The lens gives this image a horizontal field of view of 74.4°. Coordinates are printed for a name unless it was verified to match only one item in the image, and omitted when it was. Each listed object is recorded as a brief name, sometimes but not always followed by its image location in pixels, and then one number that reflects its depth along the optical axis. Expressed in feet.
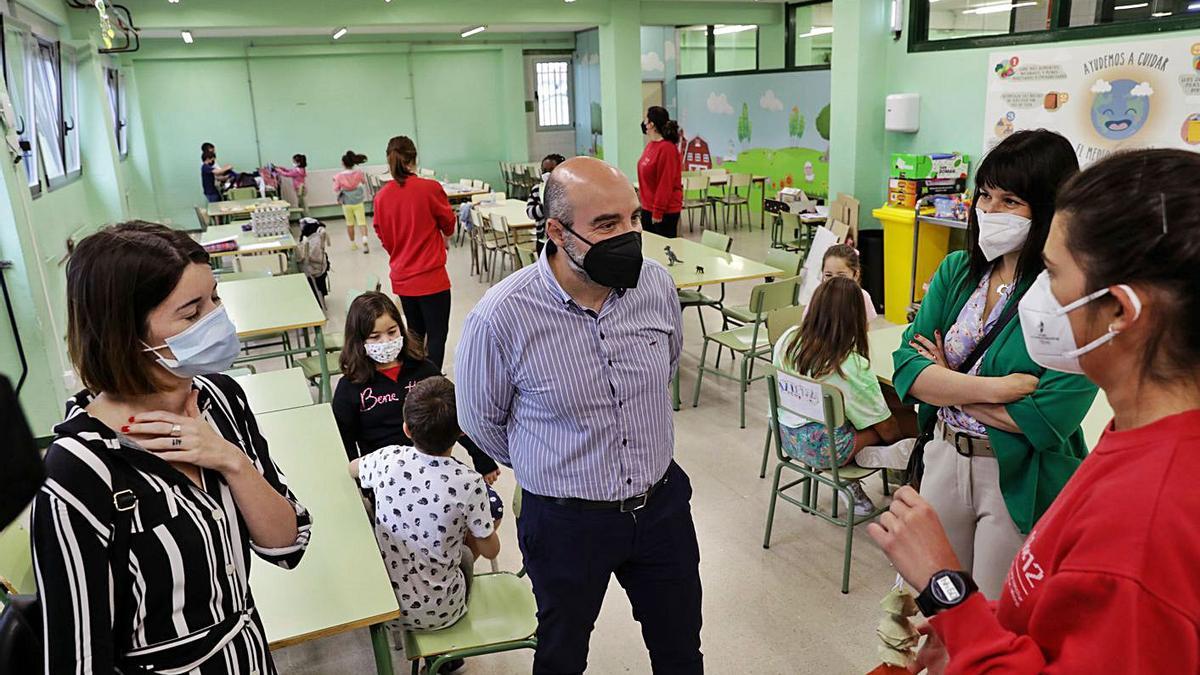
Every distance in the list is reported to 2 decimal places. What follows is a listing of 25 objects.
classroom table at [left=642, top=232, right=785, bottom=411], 17.07
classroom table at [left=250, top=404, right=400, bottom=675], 6.21
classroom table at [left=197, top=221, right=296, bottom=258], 24.20
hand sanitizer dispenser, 21.93
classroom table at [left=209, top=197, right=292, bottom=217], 33.53
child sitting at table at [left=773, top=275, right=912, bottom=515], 10.46
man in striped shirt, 6.25
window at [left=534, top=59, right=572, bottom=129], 52.65
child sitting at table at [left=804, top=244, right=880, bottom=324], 12.60
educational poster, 16.26
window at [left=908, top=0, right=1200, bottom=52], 16.65
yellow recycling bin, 21.38
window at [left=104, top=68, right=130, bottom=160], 37.45
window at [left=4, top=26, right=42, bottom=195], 19.54
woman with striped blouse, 3.94
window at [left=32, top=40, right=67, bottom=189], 23.41
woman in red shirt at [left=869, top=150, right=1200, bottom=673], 2.69
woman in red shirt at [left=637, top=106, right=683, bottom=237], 23.63
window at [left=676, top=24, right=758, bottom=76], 45.98
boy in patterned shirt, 7.39
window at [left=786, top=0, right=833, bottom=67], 41.65
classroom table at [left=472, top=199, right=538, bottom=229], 28.37
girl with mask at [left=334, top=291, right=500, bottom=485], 10.20
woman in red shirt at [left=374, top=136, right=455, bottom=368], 15.96
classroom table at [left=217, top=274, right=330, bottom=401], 14.93
